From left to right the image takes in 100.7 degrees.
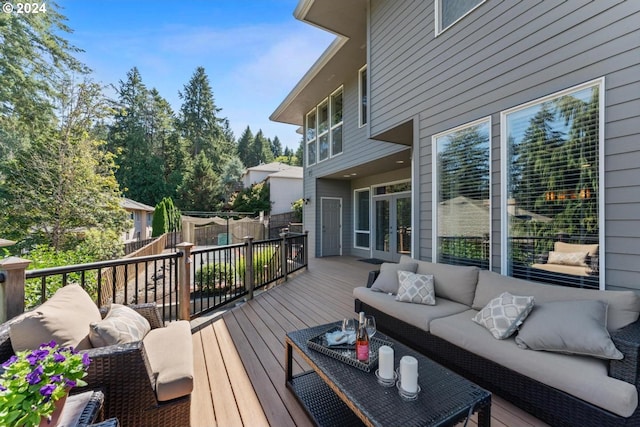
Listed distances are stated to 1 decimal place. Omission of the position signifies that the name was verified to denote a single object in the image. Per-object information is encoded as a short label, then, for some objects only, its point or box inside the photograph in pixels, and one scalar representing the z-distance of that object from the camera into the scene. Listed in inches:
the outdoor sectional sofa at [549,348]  61.7
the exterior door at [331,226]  351.6
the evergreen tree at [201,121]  1078.4
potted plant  37.9
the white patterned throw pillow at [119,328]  66.8
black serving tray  67.2
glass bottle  68.5
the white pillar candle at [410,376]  57.0
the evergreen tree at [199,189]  854.5
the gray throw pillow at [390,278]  133.5
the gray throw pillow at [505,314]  83.0
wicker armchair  58.7
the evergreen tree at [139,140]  901.8
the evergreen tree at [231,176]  987.3
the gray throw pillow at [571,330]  67.3
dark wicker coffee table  51.8
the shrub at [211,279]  250.5
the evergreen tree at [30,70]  338.6
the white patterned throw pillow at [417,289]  116.6
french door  281.9
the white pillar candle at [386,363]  61.6
